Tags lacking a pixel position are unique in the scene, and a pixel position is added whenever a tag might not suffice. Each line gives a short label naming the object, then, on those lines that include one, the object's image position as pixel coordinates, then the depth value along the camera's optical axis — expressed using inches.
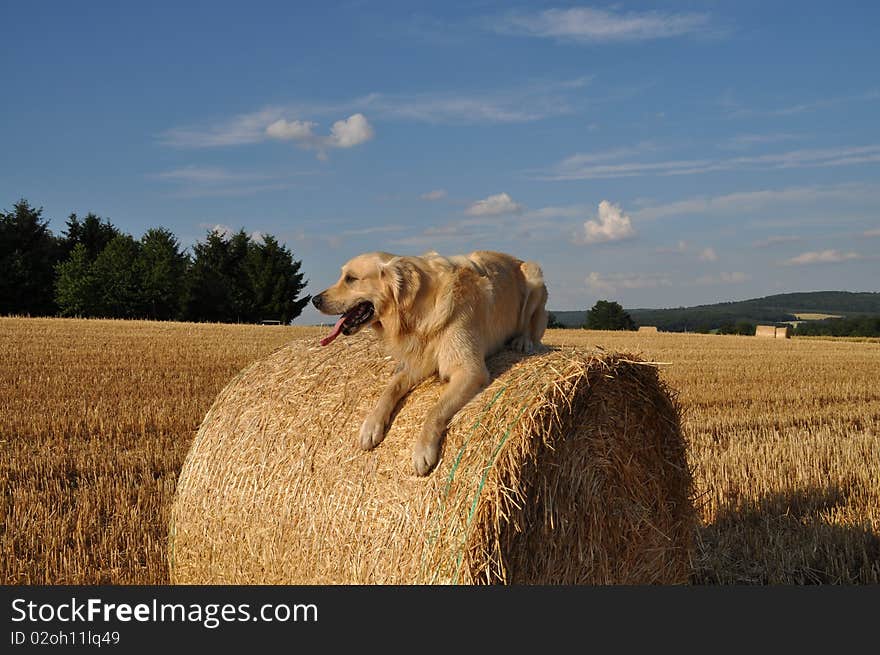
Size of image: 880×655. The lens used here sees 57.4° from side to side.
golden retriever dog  170.2
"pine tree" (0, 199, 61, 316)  2204.7
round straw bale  167.0
